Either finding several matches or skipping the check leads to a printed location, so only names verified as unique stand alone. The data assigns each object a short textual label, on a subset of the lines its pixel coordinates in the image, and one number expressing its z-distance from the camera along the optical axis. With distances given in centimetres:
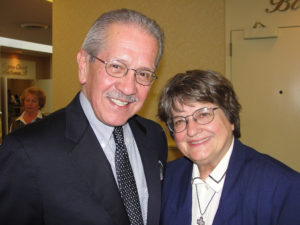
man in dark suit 104
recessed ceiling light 664
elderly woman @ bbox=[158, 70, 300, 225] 123
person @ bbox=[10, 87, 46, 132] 404
